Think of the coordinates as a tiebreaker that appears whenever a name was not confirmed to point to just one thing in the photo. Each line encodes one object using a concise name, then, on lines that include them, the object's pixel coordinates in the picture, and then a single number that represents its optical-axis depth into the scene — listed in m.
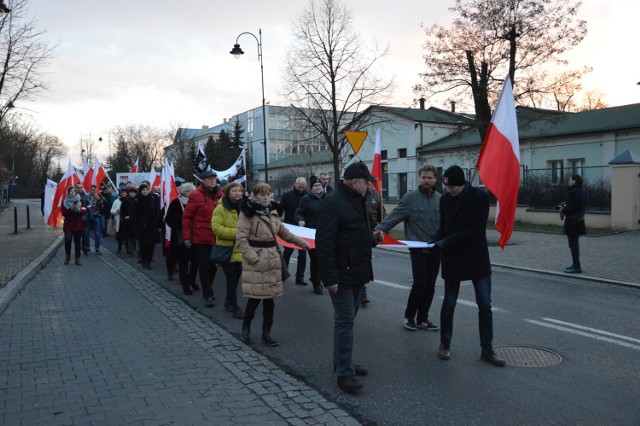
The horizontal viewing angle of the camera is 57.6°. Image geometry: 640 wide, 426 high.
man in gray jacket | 6.81
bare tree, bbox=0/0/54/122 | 19.72
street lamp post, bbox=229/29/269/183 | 30.81
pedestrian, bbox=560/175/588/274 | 11.77
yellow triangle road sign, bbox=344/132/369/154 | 13.00
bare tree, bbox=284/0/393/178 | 28.75
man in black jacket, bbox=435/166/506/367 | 5.59
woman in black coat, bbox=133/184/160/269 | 12.98
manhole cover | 5.72
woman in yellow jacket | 7.80
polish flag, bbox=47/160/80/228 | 17.91
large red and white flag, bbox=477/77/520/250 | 5.99
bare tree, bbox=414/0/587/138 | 22.11
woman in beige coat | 6.27
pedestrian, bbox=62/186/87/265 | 13.23
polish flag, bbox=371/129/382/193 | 9.17
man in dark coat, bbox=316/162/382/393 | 5.00
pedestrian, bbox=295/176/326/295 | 9.55
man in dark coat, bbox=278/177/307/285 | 10.20
